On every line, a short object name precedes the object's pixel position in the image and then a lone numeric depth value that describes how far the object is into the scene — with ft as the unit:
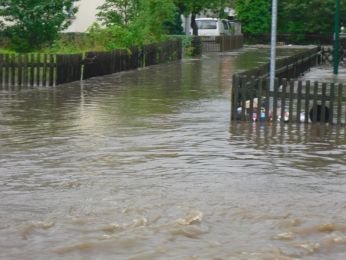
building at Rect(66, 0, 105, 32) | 134.31
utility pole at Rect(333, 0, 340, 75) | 93.45
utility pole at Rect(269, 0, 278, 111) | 50.80
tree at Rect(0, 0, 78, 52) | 86.74
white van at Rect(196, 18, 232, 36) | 186.76
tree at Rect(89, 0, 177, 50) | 101.09
